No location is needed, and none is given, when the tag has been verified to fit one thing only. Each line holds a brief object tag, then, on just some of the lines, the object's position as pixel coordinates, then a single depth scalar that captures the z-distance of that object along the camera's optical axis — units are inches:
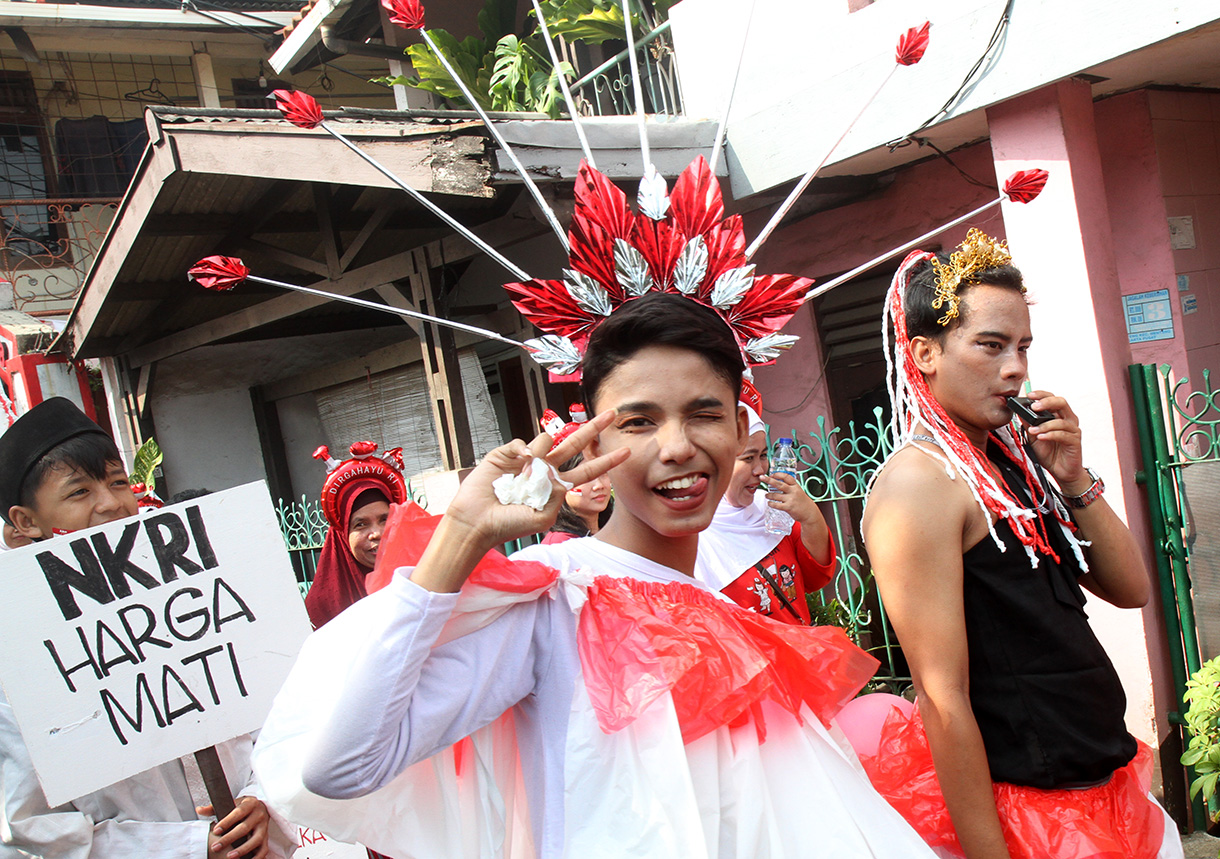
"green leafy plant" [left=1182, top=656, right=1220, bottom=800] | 113.0
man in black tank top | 69.0
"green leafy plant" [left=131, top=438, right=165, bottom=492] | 116.7
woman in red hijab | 135.3
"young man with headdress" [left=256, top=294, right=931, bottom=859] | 47.6
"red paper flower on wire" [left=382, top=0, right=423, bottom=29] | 95.3
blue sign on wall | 178.4
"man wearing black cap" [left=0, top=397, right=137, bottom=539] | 86.4
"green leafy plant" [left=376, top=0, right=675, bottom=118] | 254.4
